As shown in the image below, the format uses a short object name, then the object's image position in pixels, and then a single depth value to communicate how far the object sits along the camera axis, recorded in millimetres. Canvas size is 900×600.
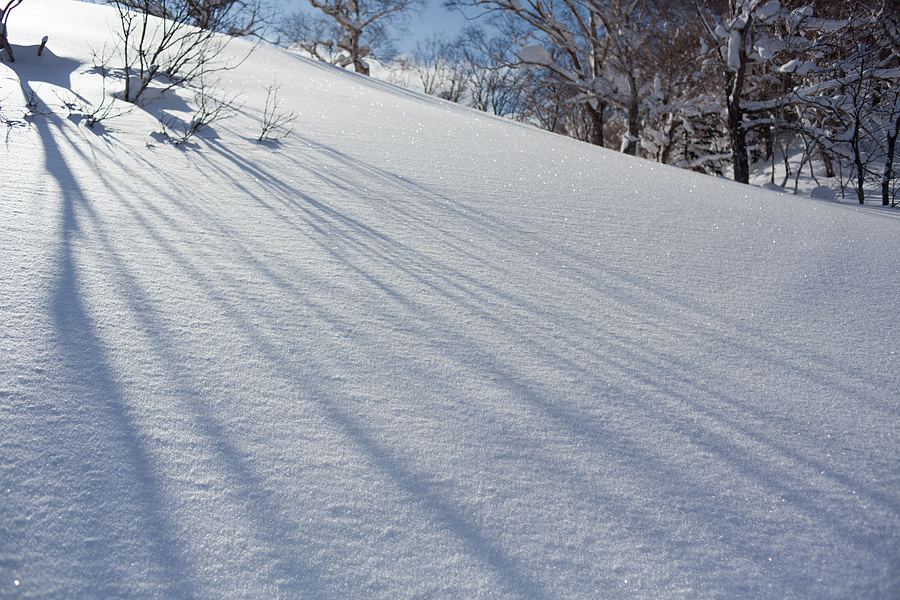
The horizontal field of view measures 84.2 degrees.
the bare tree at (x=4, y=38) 4785
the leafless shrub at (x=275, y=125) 3844
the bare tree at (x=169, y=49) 4370
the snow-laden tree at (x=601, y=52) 10891
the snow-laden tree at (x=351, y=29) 19453
